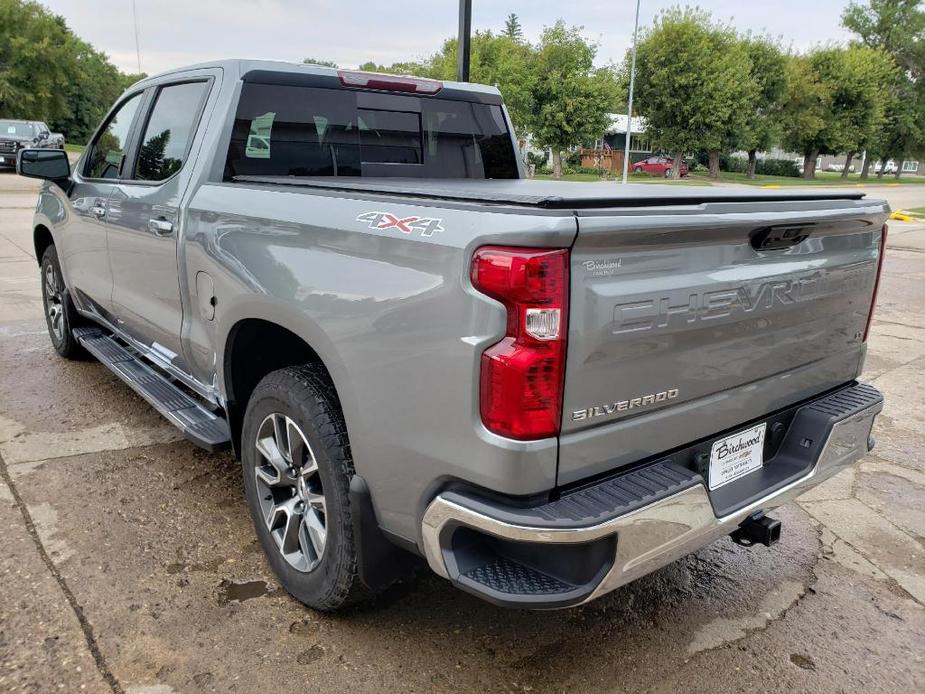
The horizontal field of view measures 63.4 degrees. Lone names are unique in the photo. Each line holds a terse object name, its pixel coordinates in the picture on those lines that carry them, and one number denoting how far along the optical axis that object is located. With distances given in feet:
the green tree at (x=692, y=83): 133.59
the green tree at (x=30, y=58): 138.72
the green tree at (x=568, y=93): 117.19
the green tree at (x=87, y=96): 171.01
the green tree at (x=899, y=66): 190.19
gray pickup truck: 6.14
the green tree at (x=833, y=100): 157.69
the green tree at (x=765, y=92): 148.15
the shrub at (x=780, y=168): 193.26
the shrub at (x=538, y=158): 158.81
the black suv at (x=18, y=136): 83.10
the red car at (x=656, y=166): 162.71
